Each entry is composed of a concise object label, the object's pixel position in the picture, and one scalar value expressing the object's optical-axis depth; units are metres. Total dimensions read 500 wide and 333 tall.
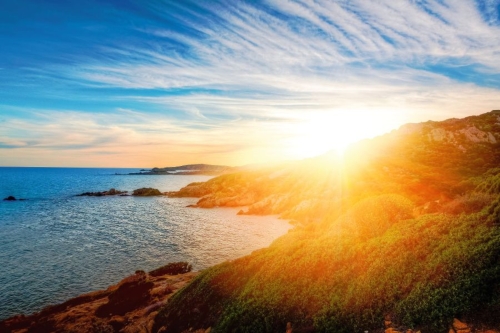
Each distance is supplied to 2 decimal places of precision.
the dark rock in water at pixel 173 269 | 32.03
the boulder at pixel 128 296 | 22.95
